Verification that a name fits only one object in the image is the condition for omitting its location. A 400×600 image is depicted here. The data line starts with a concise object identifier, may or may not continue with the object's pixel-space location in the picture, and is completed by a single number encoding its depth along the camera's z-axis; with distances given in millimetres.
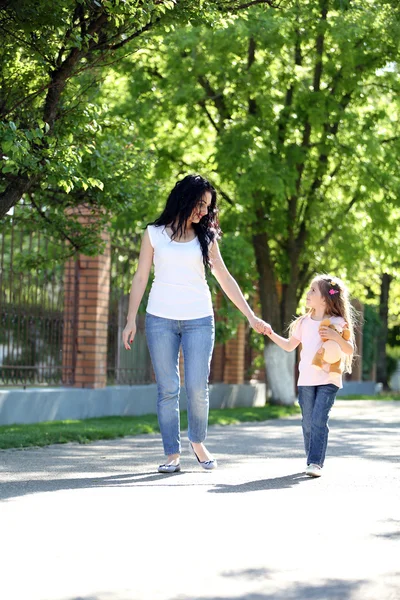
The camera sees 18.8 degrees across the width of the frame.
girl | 8484
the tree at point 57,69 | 8750
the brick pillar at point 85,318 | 16078
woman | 8250
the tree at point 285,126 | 19359
